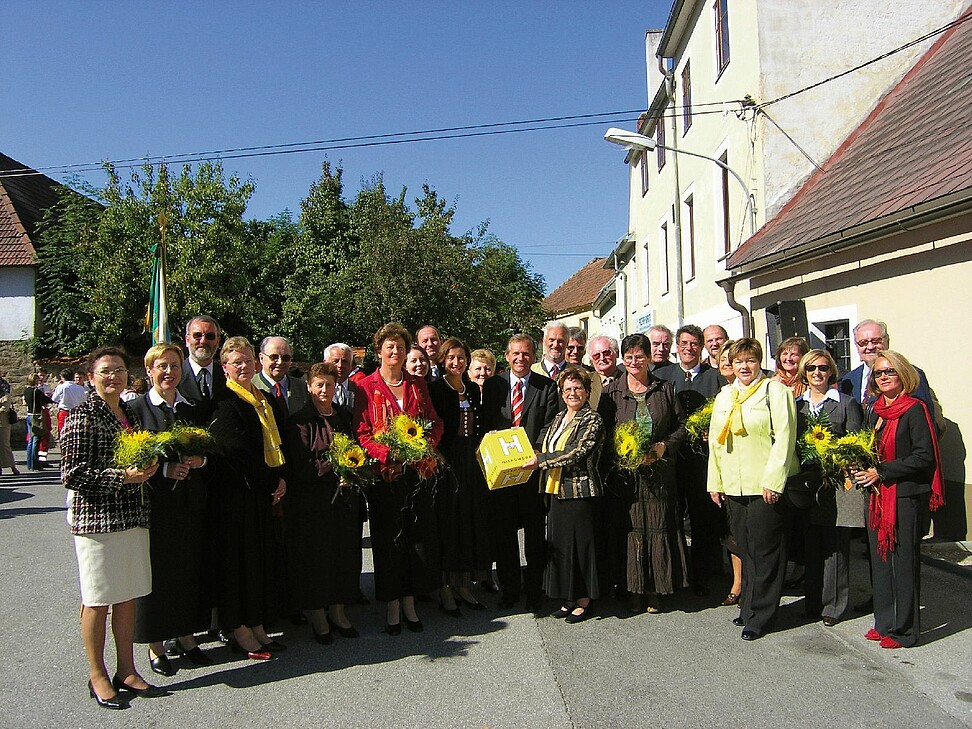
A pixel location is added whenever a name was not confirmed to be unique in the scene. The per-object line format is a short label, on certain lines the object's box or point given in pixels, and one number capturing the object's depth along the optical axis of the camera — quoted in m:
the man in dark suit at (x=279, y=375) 6.09
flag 14.08
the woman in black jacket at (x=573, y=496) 5.89
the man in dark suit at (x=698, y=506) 6.78
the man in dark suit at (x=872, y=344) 6.93
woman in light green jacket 5.54
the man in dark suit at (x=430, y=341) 7.18
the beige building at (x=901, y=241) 8.13
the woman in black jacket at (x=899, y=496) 5.29
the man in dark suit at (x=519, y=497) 6.30
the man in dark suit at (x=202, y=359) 5.83
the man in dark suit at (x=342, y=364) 7.28
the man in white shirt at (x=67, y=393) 14.02
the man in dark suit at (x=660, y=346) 8.27
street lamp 15.46
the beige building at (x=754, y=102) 13.21
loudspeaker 10.60
